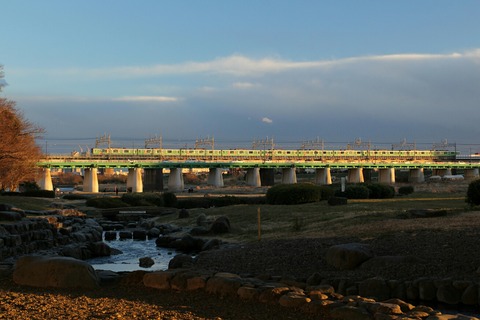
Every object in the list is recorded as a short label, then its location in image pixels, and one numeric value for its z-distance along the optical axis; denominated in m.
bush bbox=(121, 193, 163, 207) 60.42
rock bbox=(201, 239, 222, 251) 25.55
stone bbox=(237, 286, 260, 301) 12.09
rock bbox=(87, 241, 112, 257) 26.86
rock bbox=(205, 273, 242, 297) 12.57
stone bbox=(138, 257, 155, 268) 23.05
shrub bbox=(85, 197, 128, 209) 58.03
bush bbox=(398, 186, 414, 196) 57.92
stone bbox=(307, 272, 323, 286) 14.59
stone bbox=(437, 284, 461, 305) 13.32
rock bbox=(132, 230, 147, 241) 35.45
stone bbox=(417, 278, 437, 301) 13.60
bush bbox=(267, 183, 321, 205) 43.16
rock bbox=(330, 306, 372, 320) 10.16
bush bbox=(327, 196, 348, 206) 37.03
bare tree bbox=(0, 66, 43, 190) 42.22
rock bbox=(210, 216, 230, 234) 30.56
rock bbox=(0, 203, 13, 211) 33.15
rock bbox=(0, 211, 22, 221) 29.77
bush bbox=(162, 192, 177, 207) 58.25
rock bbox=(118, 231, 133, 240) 35.53
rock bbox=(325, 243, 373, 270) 16.56
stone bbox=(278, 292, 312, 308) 11.31
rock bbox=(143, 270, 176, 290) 13.53
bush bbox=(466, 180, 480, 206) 31.32
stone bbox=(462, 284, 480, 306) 13.11
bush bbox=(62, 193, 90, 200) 72.00
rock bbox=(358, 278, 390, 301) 13.62
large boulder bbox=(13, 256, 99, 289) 13.60
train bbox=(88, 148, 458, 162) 120.00
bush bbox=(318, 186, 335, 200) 45.59
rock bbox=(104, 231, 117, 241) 35.18
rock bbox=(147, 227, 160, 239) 35.86
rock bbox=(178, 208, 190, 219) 42.78
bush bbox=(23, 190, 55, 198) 66.38
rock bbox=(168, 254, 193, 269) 19.44
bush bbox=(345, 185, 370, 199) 46.84
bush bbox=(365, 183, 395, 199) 48.53
